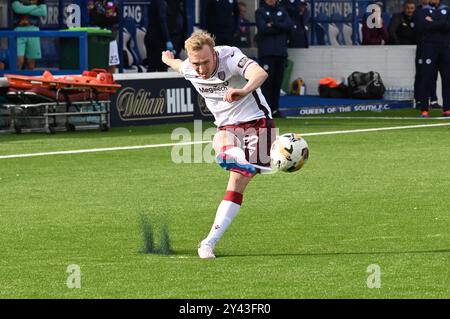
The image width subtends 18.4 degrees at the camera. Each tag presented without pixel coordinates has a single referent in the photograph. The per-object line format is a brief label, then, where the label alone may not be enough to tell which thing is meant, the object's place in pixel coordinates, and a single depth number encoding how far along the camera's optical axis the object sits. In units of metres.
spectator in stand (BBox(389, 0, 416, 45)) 30.77
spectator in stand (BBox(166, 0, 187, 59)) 27.42
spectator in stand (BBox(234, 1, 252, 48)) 31.80
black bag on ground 30.09
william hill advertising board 24.38
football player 11.17
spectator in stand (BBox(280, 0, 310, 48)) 31.56
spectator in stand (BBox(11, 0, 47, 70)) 25.83
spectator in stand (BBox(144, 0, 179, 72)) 26.56
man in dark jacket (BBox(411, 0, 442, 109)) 26.81
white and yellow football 11.20
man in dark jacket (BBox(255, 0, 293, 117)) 26.52
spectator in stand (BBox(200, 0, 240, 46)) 27.94
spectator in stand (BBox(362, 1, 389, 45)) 32.03
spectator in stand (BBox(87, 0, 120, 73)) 26.22
